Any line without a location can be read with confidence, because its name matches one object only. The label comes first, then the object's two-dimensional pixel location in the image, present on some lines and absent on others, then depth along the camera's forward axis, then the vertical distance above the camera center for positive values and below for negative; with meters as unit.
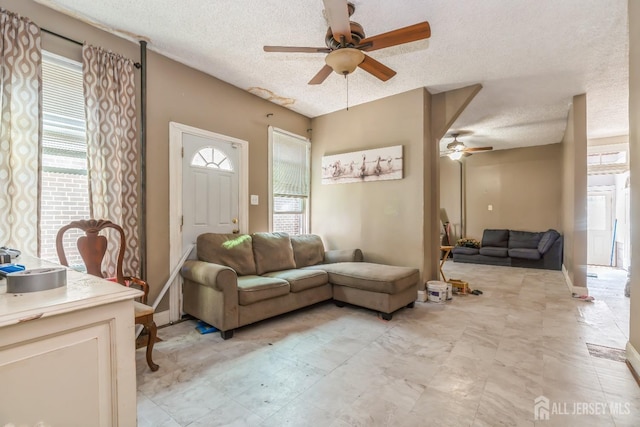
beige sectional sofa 2.80 -0.77
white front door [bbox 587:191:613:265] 7.05 -0.43
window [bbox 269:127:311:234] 4.48 +0.48
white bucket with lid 3.88 -1.08
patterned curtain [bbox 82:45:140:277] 2.62 +0.63
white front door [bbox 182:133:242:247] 3.38 +0.31
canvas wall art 4.14 +0.68
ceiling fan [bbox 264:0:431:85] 2.08 +1.29
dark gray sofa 6.17 -0.89
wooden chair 2.21 -0.33
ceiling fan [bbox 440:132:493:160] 5.83 +1.22
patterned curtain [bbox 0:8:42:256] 2.15 +0.61
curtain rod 2.41 +1.48
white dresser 0.81 -0.45
